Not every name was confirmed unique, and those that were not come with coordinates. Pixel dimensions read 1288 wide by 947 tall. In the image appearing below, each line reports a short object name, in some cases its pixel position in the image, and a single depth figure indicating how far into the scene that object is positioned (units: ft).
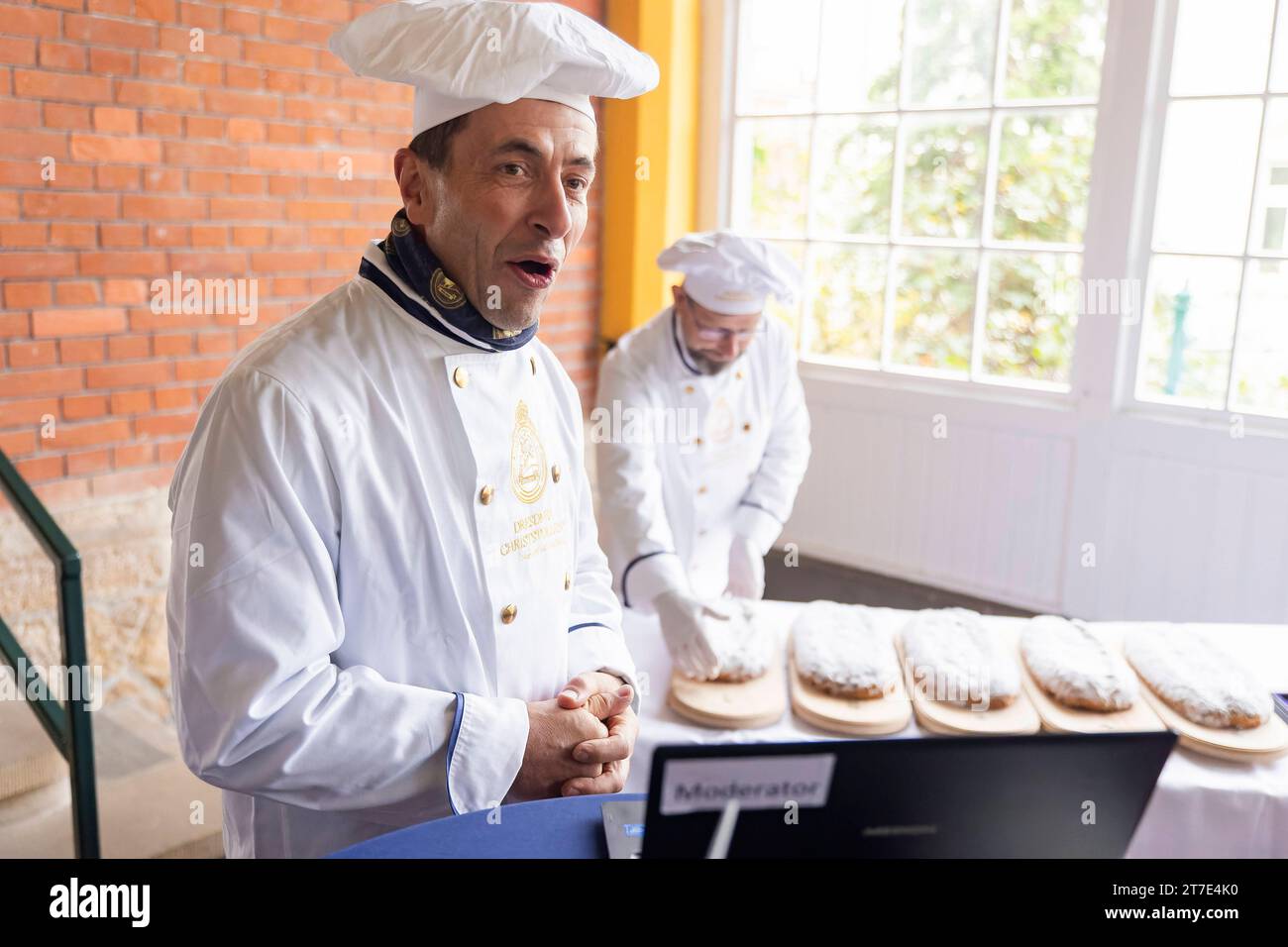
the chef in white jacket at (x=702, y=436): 7.59
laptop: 1.89
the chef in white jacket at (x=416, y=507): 3.49
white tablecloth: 5.26
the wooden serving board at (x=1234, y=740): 5.42
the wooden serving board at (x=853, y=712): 5.62
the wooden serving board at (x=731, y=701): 5.72
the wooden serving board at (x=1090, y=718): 5.64
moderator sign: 1.87
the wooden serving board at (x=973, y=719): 5.59
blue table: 3.27
